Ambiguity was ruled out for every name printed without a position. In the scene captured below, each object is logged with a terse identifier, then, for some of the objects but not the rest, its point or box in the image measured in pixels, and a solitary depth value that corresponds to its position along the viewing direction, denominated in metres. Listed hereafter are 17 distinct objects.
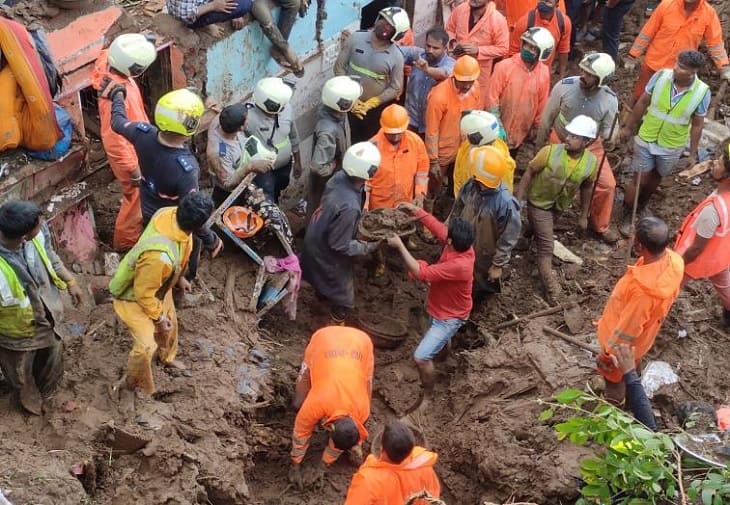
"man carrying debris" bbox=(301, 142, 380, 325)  6.82
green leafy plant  4.33
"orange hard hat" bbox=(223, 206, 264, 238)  7.12
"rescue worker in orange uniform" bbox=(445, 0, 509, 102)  9.12
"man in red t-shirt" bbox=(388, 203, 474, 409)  6.63
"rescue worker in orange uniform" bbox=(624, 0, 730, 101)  9.45
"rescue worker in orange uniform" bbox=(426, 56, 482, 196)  7.97
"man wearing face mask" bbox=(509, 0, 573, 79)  9.44
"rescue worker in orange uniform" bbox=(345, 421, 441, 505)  4.85
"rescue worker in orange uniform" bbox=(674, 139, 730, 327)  6.41
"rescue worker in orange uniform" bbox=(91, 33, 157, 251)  6.44
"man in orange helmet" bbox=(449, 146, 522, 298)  7.01
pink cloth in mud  7.27
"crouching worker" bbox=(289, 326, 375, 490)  5.69
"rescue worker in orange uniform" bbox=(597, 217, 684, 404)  5.52
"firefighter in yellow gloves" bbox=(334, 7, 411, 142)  8.32
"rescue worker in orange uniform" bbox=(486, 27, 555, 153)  8.39
